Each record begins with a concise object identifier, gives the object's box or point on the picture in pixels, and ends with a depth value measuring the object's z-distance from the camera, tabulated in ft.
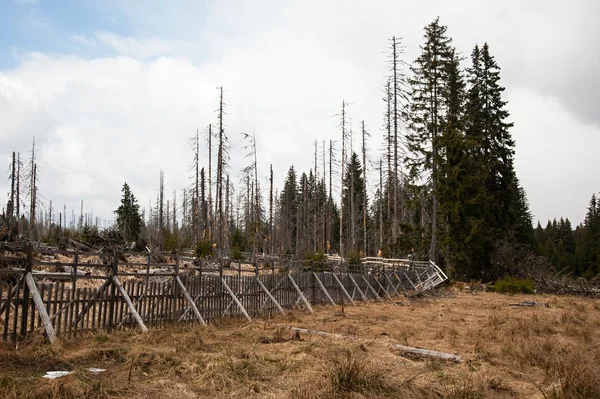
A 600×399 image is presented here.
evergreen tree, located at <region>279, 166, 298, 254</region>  244.42
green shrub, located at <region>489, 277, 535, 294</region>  100.37
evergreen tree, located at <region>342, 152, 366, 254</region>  190.29
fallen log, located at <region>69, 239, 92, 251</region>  79.08
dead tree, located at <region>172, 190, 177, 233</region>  267.10
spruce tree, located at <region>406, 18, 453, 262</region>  125.39
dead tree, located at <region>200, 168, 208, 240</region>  165.19
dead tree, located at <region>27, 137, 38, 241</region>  166.06
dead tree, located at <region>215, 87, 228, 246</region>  136.46
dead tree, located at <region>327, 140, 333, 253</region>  171.38
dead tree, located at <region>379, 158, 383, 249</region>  160.97
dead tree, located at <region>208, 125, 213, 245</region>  154.45
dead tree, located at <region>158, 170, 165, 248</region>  217.05
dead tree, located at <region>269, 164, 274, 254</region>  163.75
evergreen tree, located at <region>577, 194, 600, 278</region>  169.61
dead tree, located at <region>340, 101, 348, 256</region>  150.68
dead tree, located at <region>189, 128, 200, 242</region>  160.17
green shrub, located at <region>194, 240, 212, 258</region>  102.11
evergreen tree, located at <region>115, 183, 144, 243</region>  183.83
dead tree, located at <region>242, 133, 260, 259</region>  148.77
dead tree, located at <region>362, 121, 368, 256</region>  158.92
